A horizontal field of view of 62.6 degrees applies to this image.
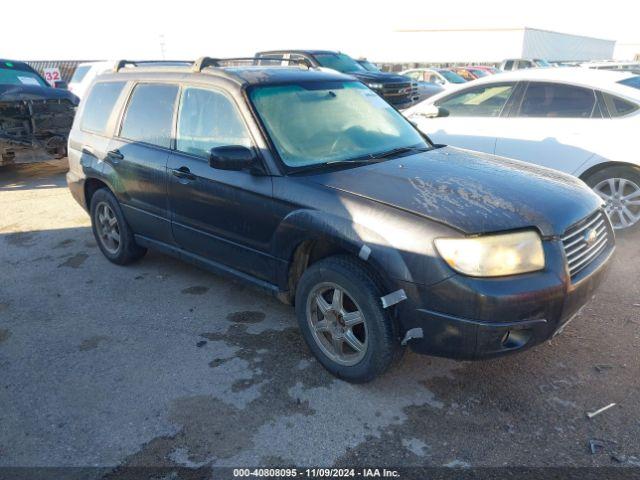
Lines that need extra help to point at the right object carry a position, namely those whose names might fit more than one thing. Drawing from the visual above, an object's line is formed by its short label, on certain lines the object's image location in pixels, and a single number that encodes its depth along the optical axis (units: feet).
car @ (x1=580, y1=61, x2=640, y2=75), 48.36
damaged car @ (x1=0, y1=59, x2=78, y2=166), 28.76
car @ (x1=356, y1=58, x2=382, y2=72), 49.20
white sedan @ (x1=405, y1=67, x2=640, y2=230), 17.42
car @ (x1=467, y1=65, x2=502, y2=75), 81.10
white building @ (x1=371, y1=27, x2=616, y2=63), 177.99
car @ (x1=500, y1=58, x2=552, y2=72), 80.59
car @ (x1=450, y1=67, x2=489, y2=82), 75.97
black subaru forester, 8.67
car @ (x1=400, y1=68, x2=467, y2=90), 67.61
